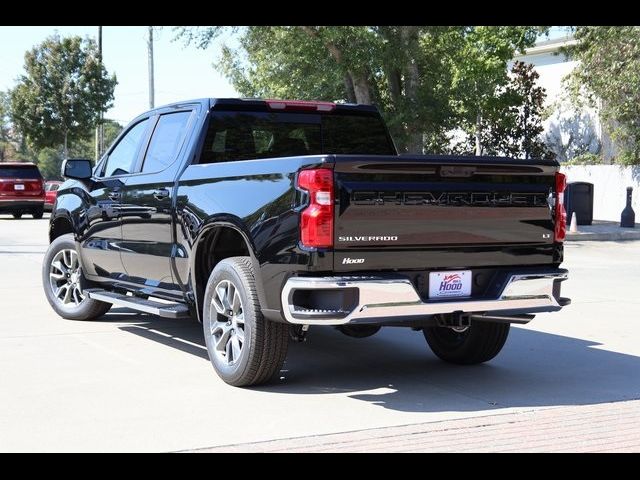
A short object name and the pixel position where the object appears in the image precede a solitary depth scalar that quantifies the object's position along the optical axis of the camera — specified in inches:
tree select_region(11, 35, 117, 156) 1983.3
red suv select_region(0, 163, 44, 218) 1141.7
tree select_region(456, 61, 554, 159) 1357.0
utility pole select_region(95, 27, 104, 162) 1863.2
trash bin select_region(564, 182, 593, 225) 1021.2
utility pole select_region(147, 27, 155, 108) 1369.3
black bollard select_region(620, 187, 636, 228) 1021.8
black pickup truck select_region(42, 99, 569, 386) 227.5
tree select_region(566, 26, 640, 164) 1003.9
